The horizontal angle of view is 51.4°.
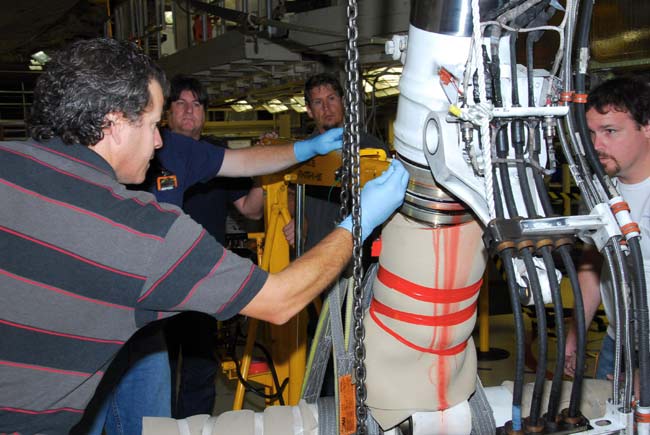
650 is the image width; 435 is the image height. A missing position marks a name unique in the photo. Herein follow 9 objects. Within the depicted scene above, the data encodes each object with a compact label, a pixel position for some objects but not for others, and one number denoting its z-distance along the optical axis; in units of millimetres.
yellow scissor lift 3543
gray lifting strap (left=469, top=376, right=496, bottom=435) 2105
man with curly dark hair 1663
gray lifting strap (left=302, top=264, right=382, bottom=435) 2039
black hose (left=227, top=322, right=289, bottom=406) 3691
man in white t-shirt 2500
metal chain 1719
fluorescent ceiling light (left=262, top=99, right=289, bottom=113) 8898
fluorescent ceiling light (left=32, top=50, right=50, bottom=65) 12209
